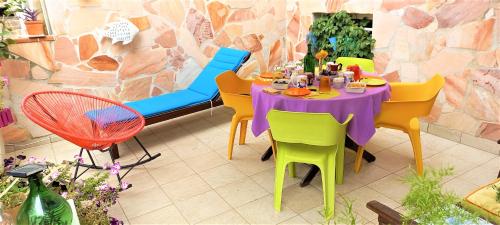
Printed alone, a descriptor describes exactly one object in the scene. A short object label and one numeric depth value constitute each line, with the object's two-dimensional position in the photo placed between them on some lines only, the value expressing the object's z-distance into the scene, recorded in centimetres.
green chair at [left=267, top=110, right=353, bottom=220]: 213
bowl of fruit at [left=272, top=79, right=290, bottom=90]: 265
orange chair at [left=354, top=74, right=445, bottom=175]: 260
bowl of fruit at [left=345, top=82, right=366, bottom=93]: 249
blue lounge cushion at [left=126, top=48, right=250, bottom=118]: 362
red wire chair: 257
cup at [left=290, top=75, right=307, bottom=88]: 261
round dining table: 236
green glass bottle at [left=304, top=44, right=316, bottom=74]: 298
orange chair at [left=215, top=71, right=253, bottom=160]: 303
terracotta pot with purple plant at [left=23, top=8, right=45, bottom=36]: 344
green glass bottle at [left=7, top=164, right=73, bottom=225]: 115
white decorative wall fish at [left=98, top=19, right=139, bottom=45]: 381
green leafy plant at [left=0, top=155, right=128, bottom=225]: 146
